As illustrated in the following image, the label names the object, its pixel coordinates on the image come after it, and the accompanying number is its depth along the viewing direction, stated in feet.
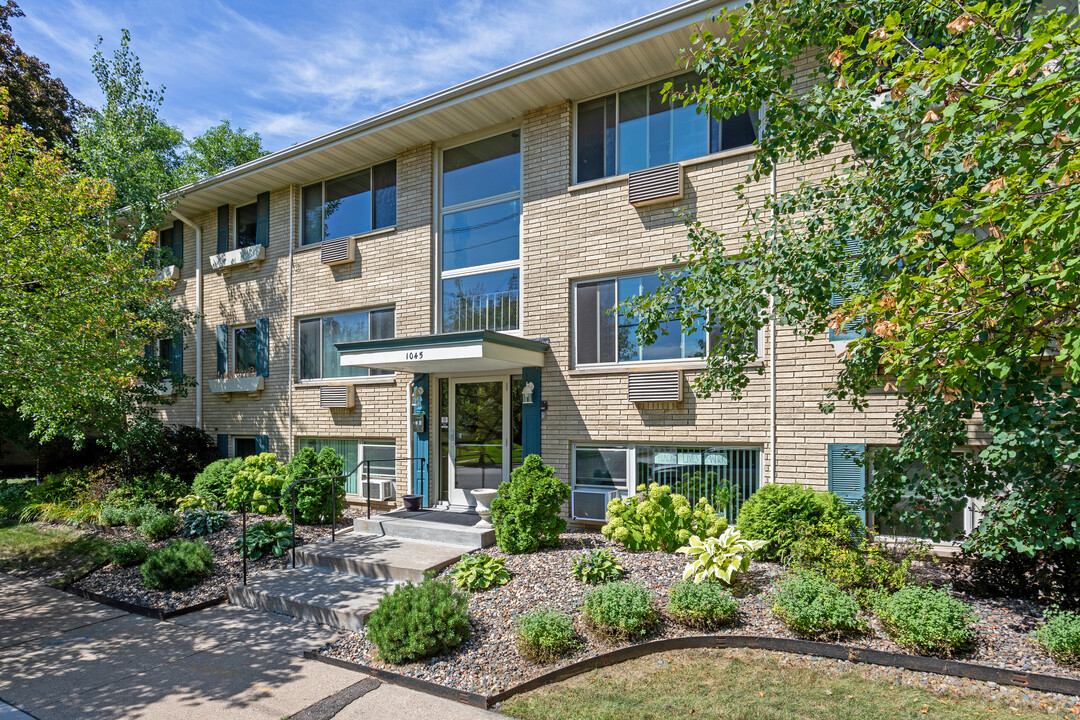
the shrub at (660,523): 23.82
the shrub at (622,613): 16.74
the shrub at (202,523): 31.78
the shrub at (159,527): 31.24
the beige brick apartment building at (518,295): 27.22
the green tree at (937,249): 10.94
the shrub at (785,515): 21.81
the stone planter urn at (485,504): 28.48
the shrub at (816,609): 15.92
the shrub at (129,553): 27.94
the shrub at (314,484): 31.14
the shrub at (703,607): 17.06
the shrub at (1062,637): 13.99
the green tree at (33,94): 51.96
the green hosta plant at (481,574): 21.17
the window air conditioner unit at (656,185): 28.66
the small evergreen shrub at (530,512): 24.22
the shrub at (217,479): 37.55
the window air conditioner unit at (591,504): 29.58
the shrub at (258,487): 33.45
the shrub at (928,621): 14.58
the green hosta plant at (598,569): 20.44
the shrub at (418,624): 16.63
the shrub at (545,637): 16.06
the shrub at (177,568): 24.79
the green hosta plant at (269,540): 27.27
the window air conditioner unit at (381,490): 35.70
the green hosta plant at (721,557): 19.02
